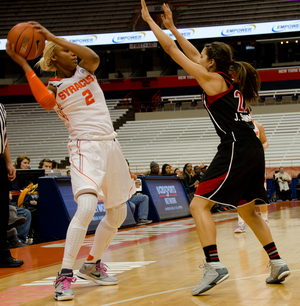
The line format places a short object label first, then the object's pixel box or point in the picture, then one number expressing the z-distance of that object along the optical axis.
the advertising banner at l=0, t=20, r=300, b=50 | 28.72
